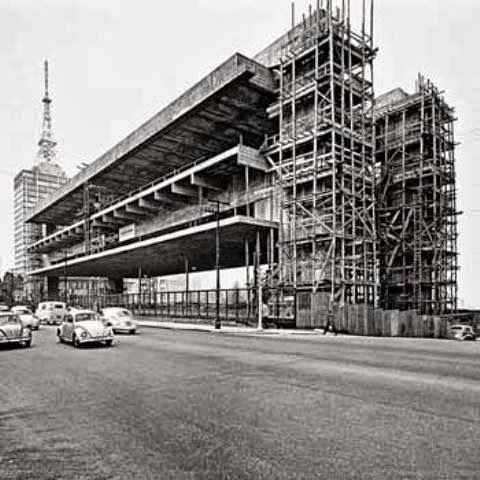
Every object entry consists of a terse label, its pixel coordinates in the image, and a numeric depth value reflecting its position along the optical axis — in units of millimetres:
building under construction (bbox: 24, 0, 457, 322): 34500
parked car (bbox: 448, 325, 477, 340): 34241
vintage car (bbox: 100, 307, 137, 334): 27891
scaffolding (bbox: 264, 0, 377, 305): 33656
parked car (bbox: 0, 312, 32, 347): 19547
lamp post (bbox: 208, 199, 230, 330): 33000
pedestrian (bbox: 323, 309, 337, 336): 28266
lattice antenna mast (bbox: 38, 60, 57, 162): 145375
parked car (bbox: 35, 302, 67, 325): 41500
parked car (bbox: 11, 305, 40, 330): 31356
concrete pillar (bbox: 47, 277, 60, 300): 90562
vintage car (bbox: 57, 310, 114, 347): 19734
